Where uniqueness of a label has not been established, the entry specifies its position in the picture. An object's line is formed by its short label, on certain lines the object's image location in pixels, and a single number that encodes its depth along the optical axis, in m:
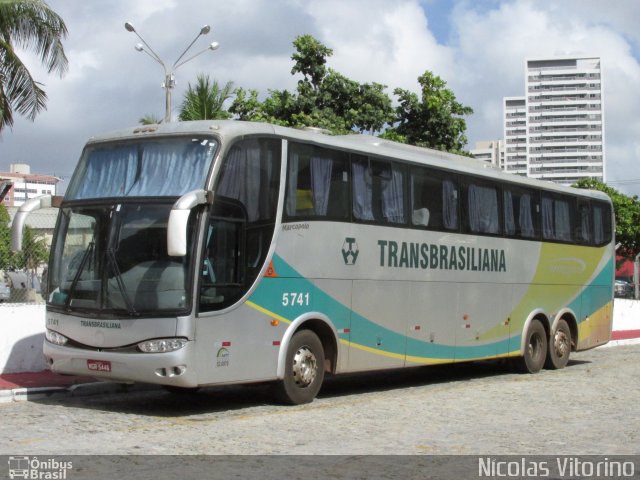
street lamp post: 24.48
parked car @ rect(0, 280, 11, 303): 14.70
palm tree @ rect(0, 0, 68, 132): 19.84
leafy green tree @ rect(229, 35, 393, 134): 29.61
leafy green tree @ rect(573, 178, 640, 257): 75.38
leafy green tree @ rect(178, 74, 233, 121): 26.30
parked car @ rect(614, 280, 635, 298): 66.53
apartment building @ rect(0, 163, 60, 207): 178.39
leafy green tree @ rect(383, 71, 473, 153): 30.56
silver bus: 10.58
